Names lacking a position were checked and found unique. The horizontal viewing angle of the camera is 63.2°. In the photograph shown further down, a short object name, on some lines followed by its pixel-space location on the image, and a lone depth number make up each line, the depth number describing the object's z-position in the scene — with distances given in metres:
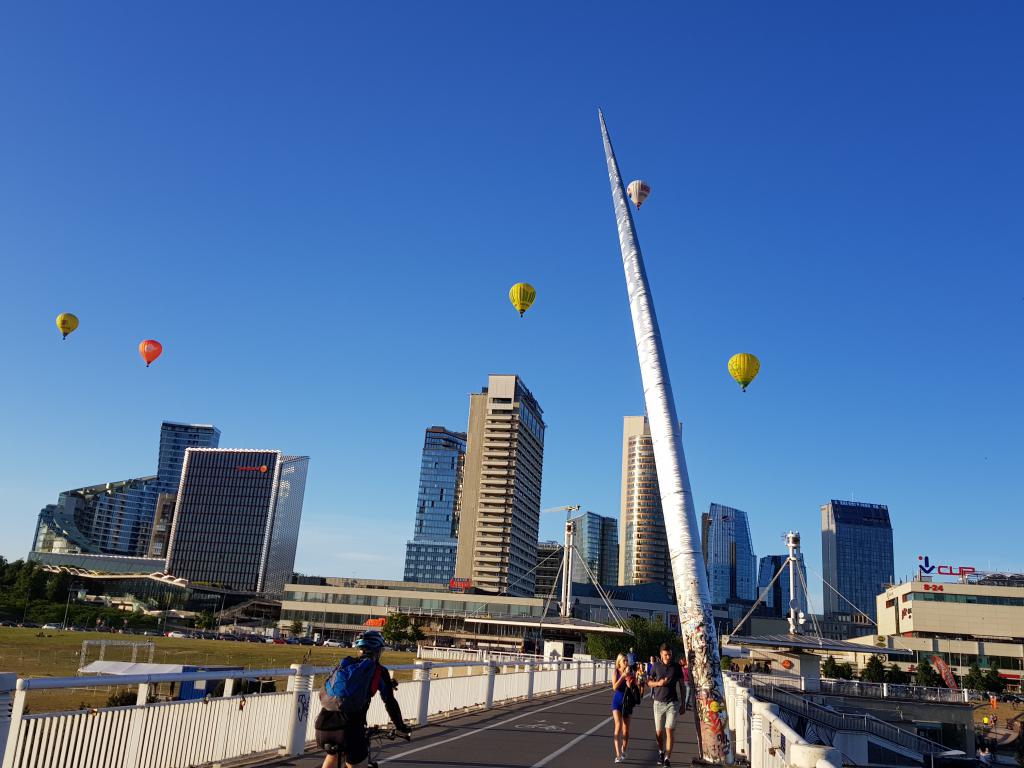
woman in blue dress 15.13
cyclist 7.04
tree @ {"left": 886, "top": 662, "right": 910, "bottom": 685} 89.87
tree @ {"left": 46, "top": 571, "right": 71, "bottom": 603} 157.38
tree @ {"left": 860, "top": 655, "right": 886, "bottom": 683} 89.06
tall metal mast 12.73
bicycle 7.46
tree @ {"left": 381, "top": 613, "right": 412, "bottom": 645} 131.25
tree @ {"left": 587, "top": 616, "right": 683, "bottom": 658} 83.69
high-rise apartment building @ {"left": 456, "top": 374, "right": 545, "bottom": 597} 194.88
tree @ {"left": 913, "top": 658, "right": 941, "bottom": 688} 86.75
